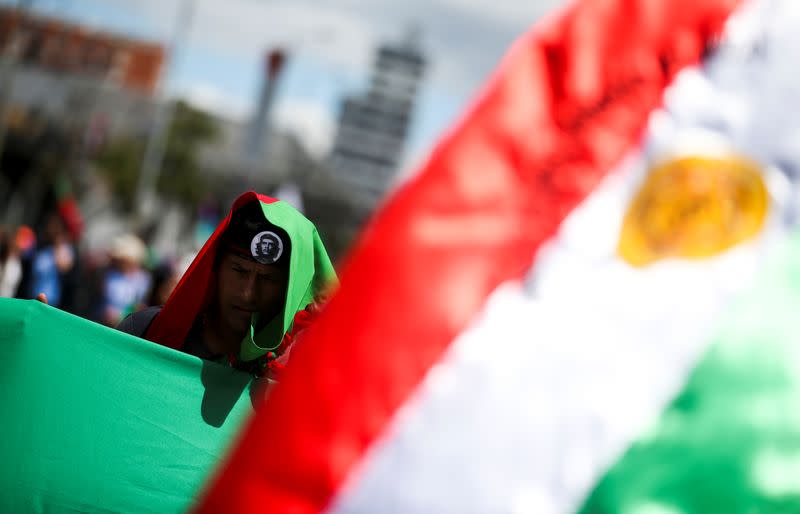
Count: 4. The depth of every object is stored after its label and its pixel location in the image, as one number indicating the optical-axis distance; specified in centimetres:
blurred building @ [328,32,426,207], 18250
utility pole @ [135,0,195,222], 4153
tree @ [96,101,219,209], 5850
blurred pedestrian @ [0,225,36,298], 1062
